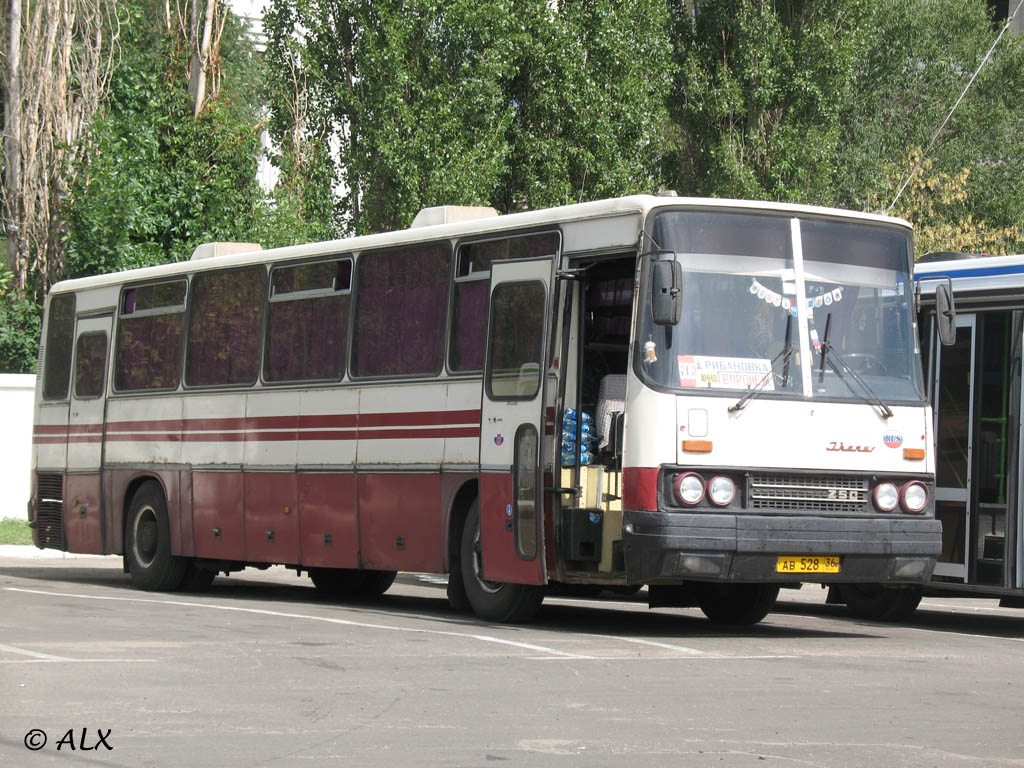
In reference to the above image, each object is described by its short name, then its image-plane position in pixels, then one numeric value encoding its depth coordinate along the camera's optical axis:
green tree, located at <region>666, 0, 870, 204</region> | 36.94
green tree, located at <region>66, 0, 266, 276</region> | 29.95
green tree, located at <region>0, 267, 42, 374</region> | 31.02
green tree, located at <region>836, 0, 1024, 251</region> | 46.56
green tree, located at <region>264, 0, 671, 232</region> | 31.33
